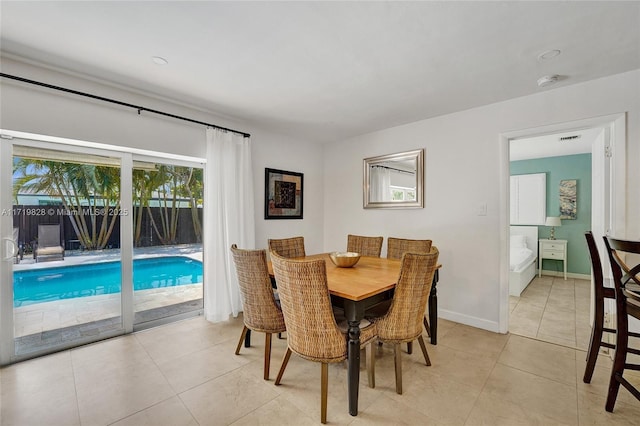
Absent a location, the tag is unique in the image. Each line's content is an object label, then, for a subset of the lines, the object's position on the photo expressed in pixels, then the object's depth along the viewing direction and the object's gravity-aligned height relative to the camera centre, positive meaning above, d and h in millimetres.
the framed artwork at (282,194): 3932 +270
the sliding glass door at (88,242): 2320 -296
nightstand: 5105 -753
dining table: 1685 -524
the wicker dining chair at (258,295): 2105 -665
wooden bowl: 2461 -438
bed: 4035 -773
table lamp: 5156 -186
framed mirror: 3535 +429
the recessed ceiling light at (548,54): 1993 +1171
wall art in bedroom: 5164 +233
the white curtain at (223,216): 3189 -51
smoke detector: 2354 +1155
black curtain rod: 2069 +1015
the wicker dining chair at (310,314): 1605 -632
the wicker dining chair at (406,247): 2837 -391
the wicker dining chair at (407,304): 1828 -650
